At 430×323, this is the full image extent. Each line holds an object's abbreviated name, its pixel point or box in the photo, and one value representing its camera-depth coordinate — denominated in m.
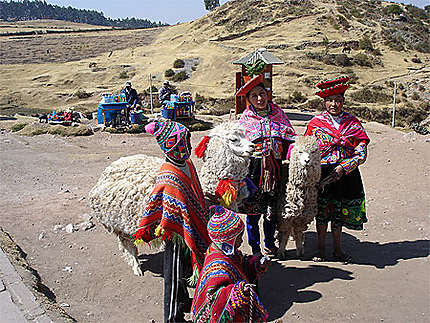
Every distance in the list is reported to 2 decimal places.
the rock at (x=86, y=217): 6.73
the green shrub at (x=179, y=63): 34.41
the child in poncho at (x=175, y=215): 3.46
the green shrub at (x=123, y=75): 37.03
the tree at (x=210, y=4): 86.94
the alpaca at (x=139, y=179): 3.77
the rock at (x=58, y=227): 6.41
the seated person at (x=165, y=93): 15.78
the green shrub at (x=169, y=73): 32.72
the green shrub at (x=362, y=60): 31.96
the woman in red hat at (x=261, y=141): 4.58
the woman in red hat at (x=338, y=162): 4.63
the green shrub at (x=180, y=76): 31.41
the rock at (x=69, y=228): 6.36
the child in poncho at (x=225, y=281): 2.73
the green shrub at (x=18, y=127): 16.24
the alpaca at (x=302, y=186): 4.54
